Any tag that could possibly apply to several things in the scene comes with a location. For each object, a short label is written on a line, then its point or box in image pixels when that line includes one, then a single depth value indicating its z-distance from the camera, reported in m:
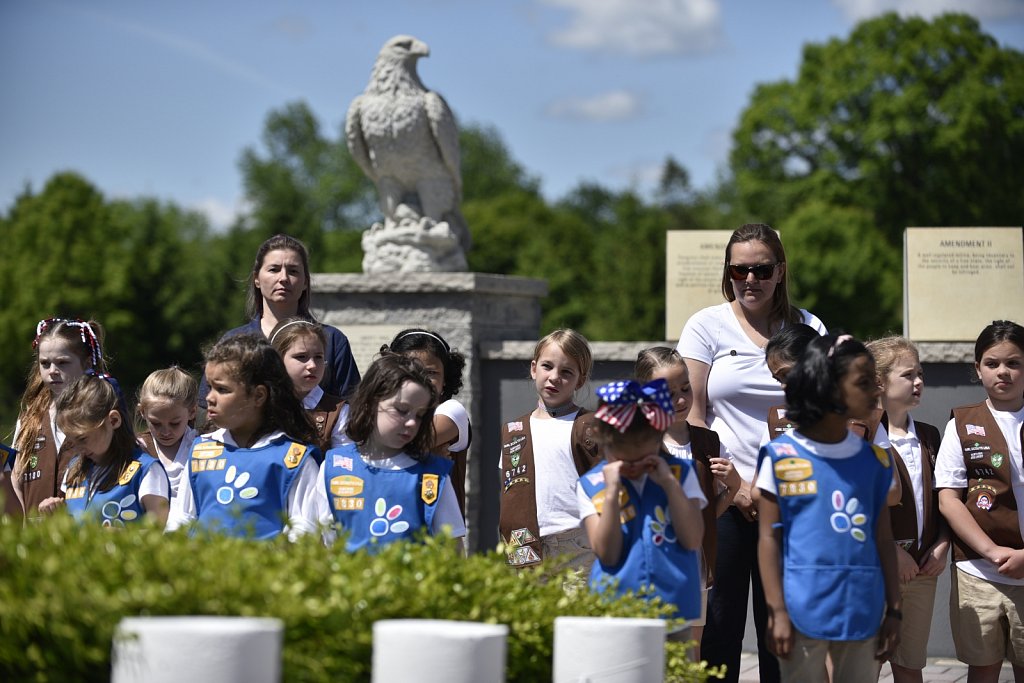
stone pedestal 9.63
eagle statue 10.16
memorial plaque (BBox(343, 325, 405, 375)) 9.89
